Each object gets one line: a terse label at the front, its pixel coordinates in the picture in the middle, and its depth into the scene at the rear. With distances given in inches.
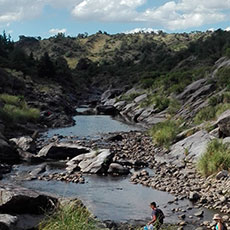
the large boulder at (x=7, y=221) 476.1
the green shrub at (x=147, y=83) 2928.9
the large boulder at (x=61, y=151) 1254.9
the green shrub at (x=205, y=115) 1444.3
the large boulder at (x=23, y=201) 587.7
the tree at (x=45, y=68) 3193.9
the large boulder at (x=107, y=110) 2644.4
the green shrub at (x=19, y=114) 1682.3
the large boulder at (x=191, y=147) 1091.9
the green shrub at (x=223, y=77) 1892.2
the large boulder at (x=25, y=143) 1309.1
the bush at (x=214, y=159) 926.4
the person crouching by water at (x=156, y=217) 616.2
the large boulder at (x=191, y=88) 2128.4
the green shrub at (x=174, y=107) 1993.1
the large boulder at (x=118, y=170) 1059.3
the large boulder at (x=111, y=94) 3377.2
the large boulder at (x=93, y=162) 1074.1
